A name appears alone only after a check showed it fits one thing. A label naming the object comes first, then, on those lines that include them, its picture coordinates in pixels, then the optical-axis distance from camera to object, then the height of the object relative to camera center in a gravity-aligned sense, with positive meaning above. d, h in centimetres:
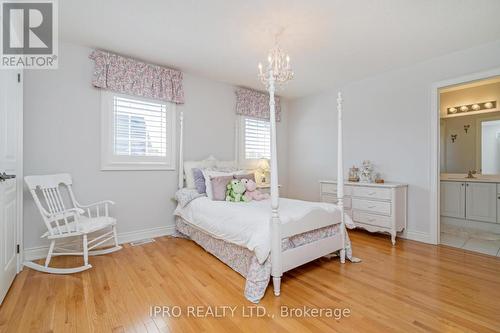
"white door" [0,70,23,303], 189 -2
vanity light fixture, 411 +107
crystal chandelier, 258 +107
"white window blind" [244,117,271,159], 454 +55
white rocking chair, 232 -60
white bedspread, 202 -52
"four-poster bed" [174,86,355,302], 199 -65
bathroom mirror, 416 +69
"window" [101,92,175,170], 311 +46
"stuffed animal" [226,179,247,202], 294 -32
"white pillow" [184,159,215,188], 356 +0
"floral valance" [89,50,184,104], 298 +120
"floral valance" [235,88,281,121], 434 +119
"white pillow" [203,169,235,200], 307 -12
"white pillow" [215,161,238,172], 376 +0
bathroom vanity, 393 -58
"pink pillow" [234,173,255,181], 323 -14
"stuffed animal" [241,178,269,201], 307 -34
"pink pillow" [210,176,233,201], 299 -27
